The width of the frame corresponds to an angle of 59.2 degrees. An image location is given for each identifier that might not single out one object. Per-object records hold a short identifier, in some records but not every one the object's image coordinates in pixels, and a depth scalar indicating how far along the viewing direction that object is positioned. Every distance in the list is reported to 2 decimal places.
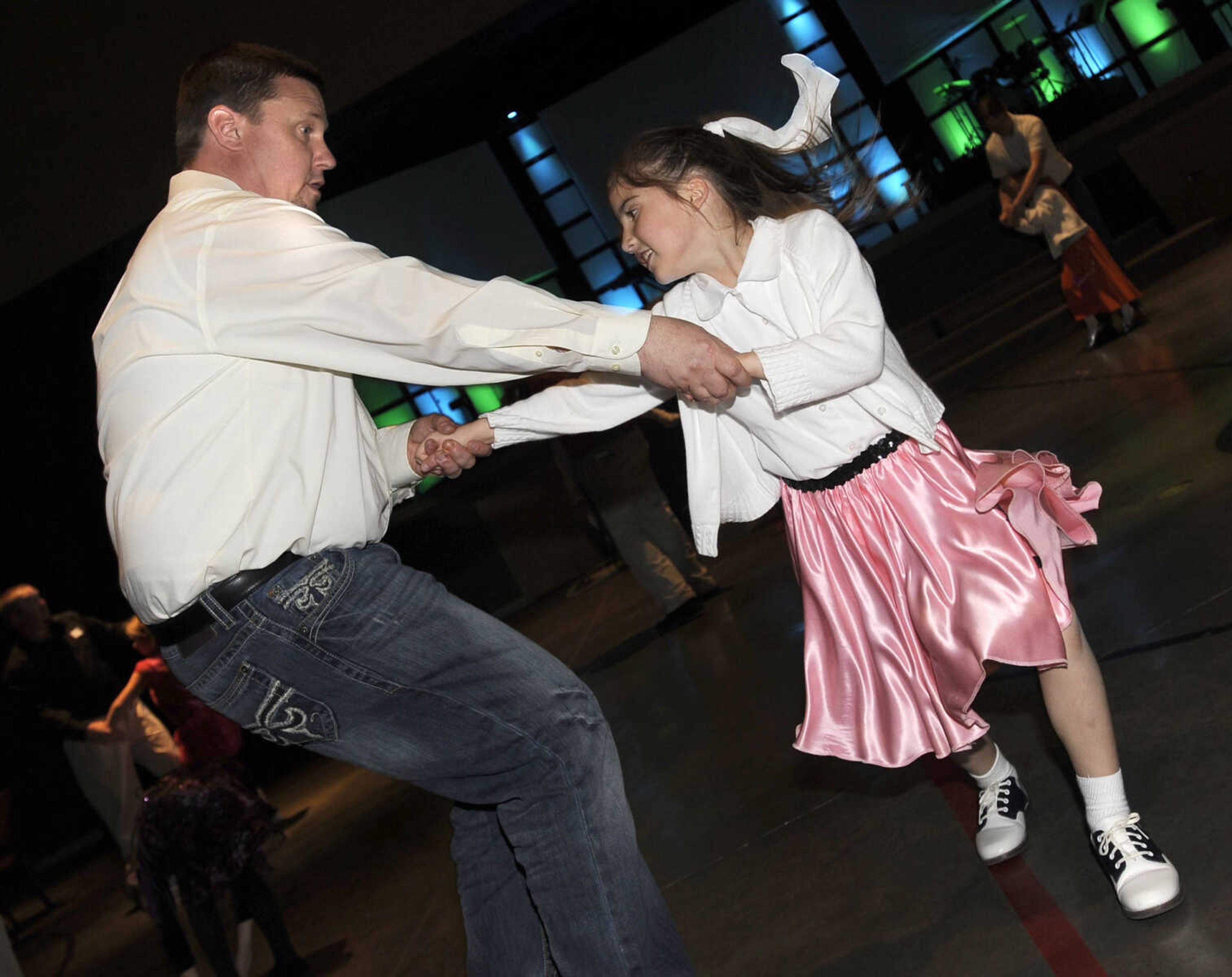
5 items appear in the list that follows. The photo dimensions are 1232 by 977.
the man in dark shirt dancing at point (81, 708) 4.38
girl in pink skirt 1.89
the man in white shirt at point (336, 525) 1.68
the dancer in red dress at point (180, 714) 3.65
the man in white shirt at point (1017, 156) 6.93
